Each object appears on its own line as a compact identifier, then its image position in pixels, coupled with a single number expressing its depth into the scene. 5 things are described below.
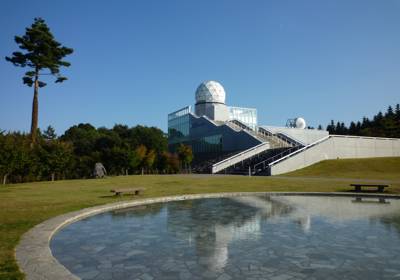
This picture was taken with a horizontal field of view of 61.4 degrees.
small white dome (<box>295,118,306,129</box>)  79.00
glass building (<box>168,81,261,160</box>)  60.38
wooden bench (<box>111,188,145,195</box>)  19.48
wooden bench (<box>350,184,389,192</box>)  21.61
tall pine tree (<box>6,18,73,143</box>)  41.03
